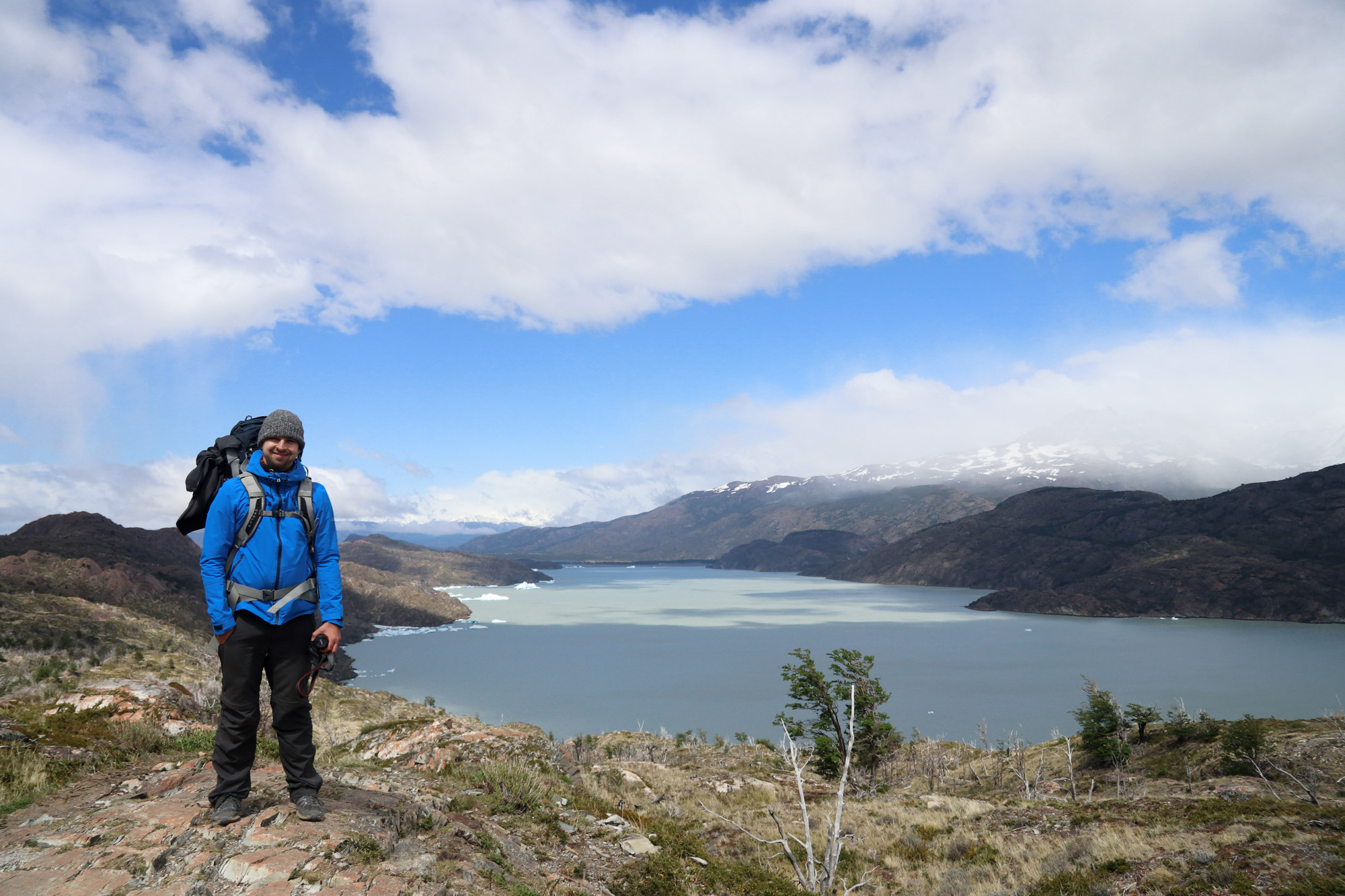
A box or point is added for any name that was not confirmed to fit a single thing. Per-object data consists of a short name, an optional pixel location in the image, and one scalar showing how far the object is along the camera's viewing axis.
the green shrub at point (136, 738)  7.23
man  4.77
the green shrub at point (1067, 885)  9.14
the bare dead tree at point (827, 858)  6.04
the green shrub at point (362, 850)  4.53
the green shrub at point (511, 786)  6.87
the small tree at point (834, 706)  27.48
